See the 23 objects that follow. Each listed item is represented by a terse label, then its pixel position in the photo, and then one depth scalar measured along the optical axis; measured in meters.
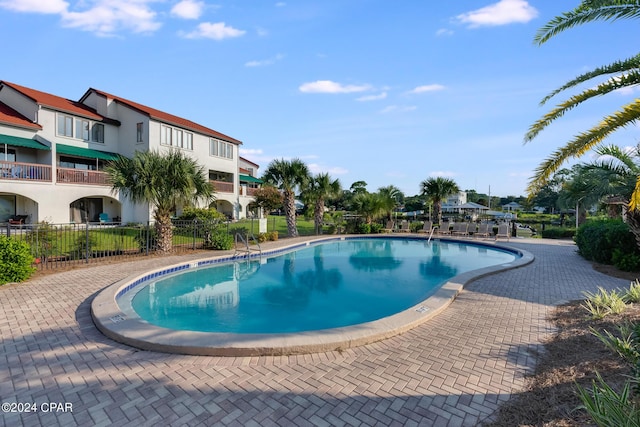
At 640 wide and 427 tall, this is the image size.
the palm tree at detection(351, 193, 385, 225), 24.62
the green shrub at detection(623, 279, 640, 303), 6.52
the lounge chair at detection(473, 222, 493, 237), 22.17
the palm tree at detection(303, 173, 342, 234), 22.98
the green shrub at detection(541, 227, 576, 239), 23.08
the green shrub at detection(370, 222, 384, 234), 24.84
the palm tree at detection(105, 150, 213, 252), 13.36
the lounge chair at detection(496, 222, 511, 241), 21.16
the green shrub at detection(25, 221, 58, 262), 11.55
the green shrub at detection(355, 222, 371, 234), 24.38
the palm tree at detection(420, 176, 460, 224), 25.31
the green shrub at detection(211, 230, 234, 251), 16.26
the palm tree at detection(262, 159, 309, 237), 21.77
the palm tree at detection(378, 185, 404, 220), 25.16
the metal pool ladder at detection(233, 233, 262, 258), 15.56
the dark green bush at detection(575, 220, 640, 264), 11.24
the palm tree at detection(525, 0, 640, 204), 5.20
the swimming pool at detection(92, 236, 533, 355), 5.18
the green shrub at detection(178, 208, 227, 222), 18.12
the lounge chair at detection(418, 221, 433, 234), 24.42
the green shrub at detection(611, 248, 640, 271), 10.59
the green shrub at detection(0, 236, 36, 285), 8.84
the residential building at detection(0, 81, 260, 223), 19.08
